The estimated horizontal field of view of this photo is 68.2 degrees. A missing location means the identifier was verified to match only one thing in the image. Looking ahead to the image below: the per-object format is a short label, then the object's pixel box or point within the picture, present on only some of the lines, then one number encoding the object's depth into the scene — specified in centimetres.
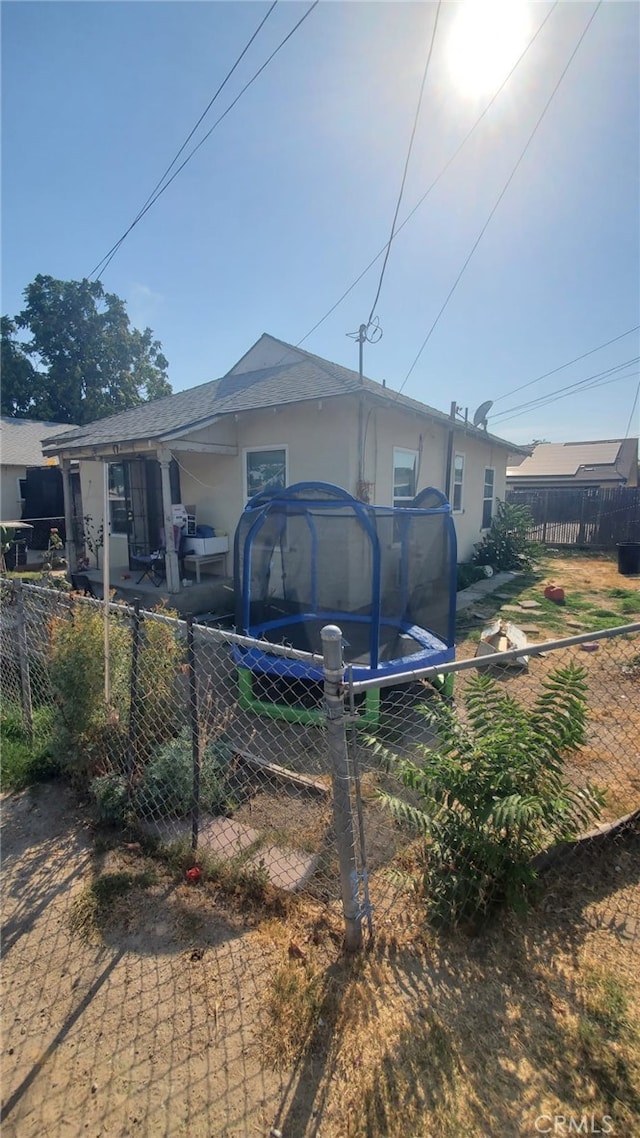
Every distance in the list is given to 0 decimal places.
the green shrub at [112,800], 269
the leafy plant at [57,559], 1219
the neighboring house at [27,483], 1727
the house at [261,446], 817
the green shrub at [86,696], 291
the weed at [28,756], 315
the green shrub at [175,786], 272
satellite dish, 1324
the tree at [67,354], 3069
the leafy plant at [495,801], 202
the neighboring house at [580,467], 2630
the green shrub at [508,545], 1298
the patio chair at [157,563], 895
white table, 877
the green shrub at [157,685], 294
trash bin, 1191
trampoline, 450
